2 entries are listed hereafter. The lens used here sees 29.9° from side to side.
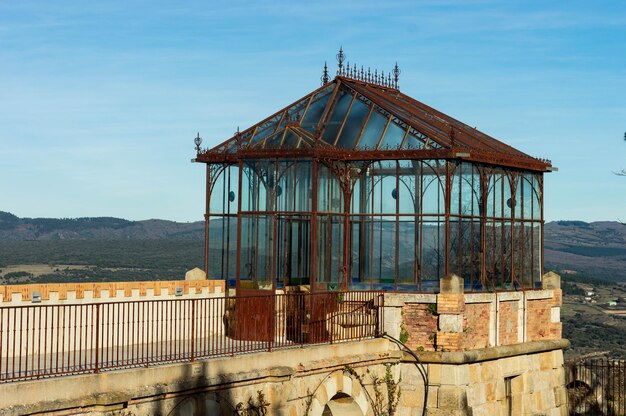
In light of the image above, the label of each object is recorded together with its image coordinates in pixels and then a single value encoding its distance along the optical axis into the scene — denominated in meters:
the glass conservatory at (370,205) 25.70
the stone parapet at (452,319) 24.72
